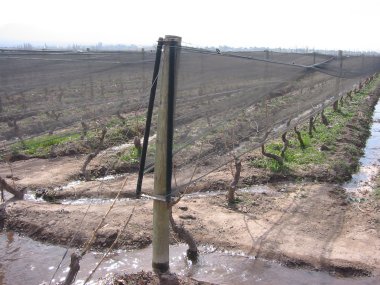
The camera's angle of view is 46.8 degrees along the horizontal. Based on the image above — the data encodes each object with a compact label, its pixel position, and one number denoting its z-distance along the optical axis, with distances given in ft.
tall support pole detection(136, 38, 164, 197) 14.76
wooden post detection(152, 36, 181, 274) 14.51
